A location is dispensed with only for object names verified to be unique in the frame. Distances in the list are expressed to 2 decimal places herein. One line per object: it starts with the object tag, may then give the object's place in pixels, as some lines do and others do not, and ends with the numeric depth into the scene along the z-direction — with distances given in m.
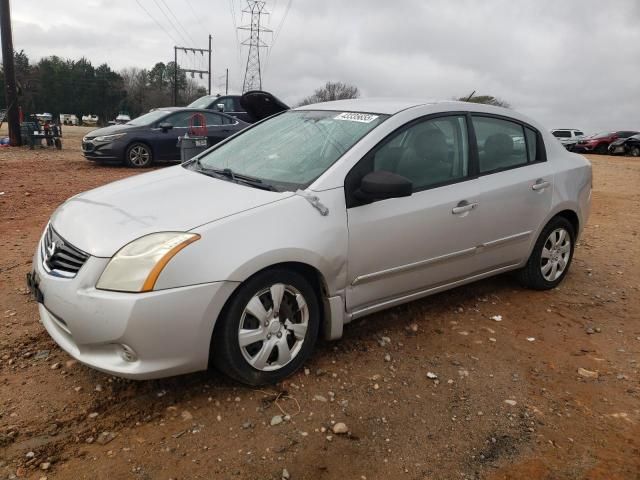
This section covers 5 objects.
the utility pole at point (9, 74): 14.48
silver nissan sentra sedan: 2.48
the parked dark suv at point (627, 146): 27.48
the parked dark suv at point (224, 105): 12.84
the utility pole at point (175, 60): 49.12
